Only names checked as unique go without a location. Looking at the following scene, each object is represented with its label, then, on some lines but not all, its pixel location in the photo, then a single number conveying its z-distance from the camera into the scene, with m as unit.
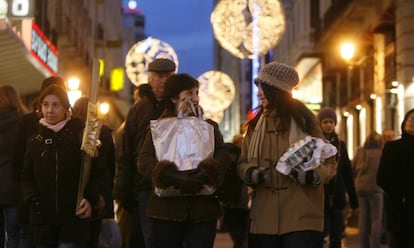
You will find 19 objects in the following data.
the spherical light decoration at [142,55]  16.75
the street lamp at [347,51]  17.91
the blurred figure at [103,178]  6.54
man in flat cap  6.93
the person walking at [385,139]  13.00
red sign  21.64
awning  18.20
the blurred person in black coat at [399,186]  7.54
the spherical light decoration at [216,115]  27.90
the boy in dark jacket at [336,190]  9.09
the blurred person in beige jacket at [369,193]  12.05
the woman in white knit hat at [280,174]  5.53
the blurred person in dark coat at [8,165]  7.64
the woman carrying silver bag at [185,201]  5.51
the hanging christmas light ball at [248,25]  16.16
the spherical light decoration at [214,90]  26.00
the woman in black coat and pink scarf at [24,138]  6.76
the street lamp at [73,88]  23.25
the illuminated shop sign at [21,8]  21.61
